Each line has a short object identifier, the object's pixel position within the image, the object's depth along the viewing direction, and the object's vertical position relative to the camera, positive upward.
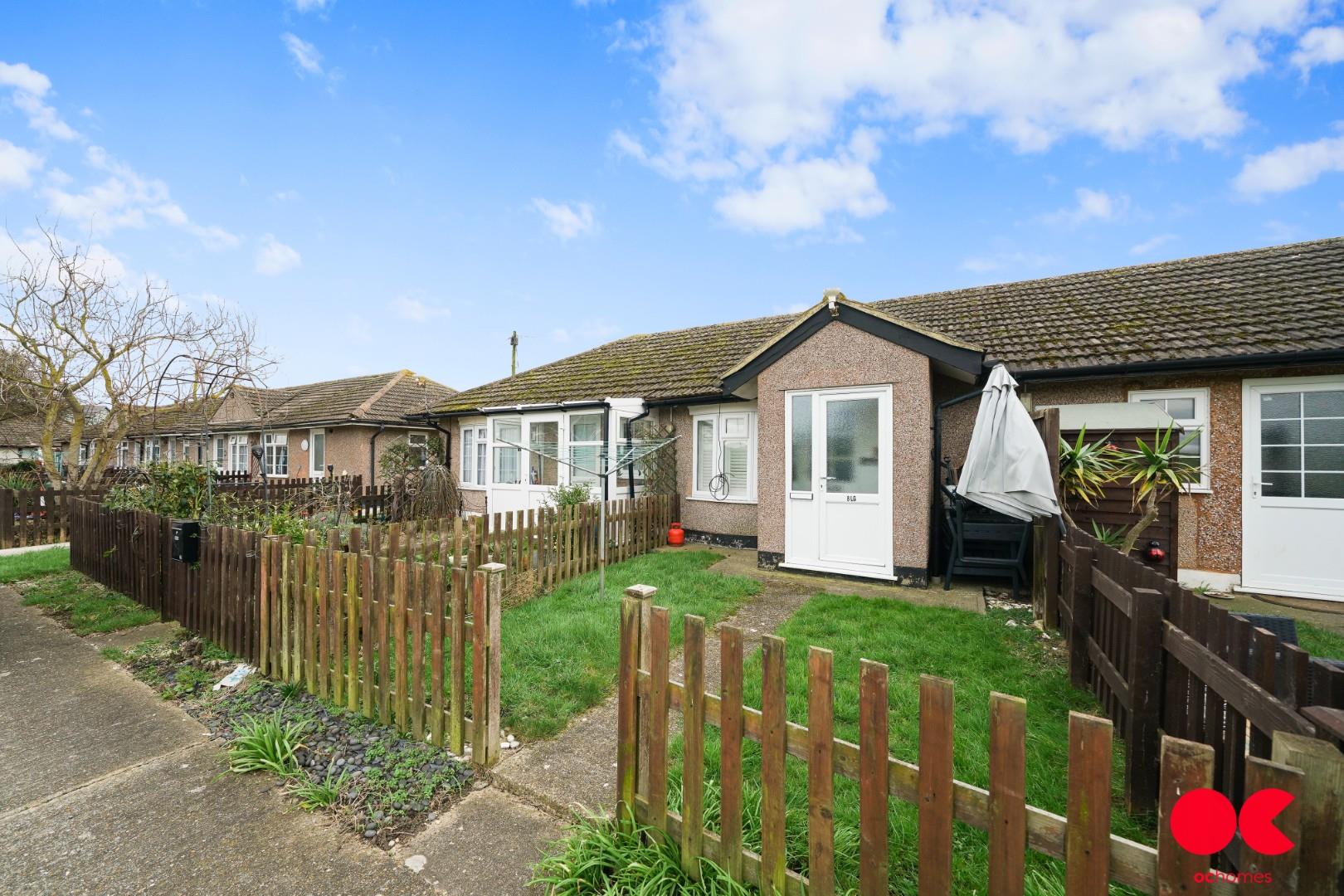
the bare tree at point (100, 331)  11.20 +2.57
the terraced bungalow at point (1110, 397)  6.73 +0.67
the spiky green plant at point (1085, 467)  6.89 -0.28
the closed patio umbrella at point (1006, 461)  5.61 -0.18
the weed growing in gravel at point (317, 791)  2.77 -1.82
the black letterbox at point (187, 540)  5.01 -0.87
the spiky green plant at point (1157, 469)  6.63 -0.30
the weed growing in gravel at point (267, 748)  3.08 -1.80
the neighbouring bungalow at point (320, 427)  19.64 +0.78
